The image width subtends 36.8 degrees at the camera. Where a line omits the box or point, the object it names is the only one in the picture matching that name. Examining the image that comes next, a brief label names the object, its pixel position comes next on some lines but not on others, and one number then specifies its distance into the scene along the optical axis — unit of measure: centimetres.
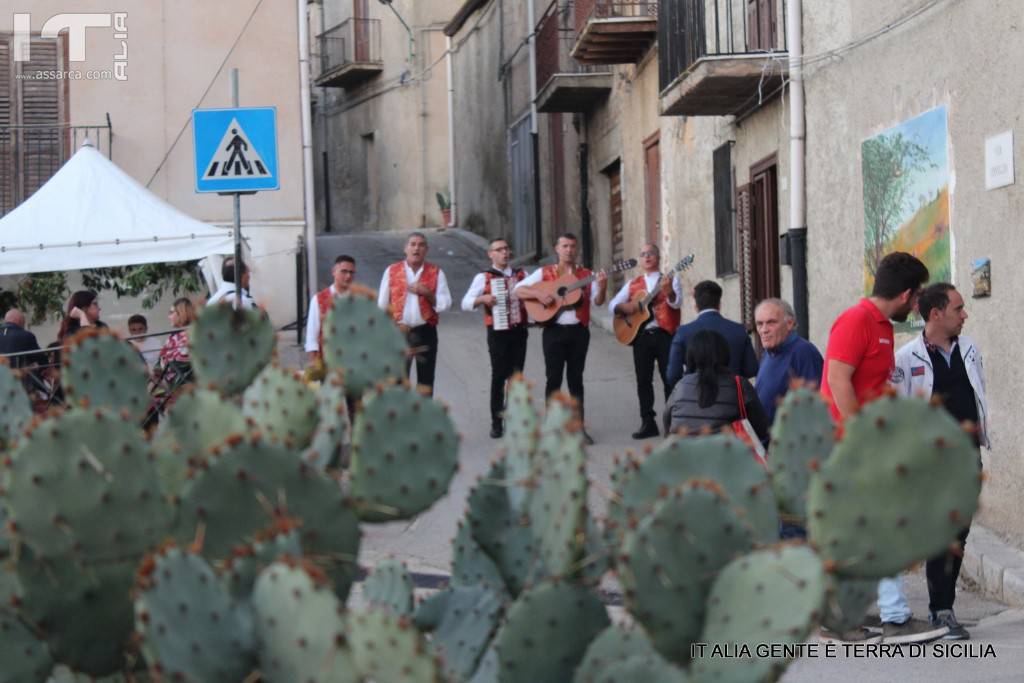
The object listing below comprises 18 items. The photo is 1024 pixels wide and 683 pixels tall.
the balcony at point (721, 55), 1363
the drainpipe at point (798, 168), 1311
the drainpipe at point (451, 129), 3407
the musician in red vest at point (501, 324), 1276
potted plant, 3438
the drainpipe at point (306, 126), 2019
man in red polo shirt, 680
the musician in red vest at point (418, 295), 1262
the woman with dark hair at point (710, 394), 740
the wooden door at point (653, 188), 1931
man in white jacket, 712
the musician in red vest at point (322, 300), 1181
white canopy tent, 1456
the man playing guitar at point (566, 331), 1280
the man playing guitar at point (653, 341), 1293
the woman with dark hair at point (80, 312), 1209
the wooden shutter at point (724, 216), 1584
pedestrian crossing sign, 1095
